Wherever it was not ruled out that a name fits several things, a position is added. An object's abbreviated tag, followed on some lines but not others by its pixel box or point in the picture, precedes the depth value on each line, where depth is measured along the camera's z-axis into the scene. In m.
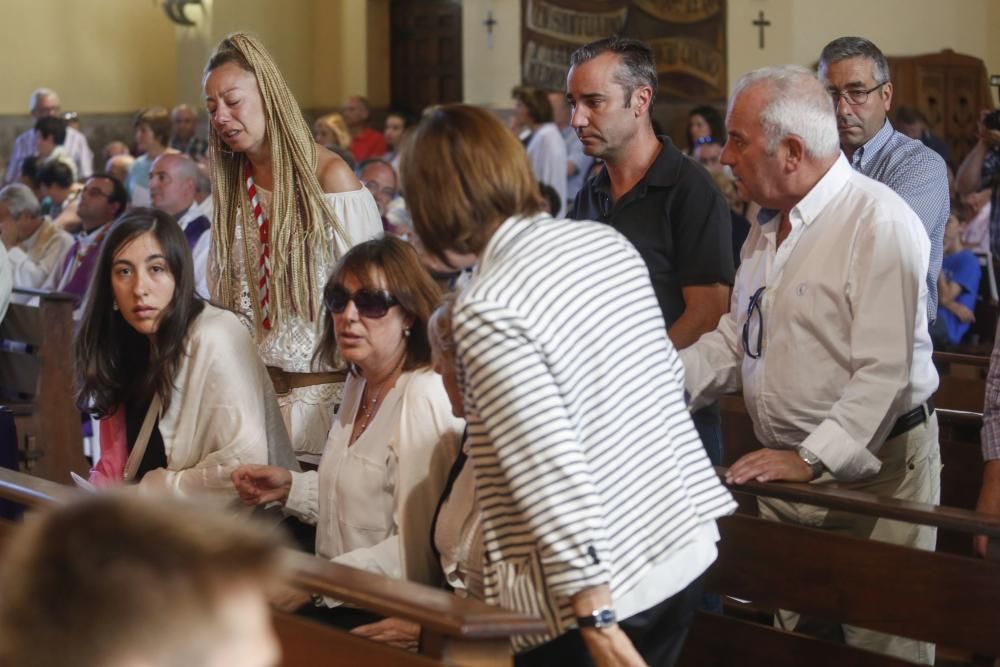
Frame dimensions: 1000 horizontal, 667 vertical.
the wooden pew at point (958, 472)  8.38
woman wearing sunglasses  5.73
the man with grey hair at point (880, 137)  7.96
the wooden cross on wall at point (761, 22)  25.34
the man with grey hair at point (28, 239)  16.31
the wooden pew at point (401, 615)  4.31
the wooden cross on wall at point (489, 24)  28.25
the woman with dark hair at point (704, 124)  21.68
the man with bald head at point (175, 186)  14.10
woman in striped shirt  4.30
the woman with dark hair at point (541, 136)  20.48
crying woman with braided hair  7.50
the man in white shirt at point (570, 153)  21.83
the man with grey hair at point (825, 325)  5.93
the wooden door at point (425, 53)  30.02
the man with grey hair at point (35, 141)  26.05
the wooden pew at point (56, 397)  11.93
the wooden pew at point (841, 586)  5.60
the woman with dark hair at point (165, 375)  6.90
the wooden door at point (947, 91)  25.29
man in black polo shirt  7.11
